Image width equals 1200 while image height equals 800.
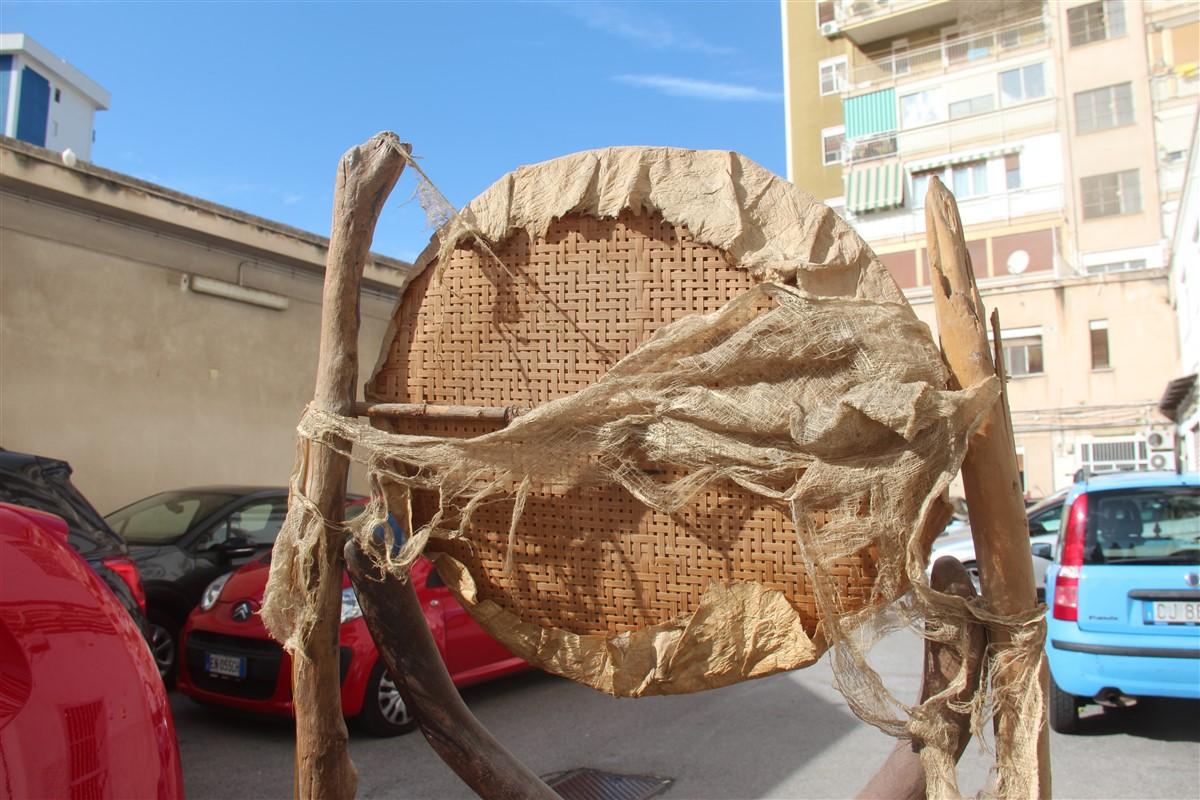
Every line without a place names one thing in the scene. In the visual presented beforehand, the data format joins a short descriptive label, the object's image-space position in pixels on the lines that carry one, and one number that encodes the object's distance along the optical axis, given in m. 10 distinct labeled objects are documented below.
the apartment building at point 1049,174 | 22.58
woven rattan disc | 1.48
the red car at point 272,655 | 5.43
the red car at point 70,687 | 1.26
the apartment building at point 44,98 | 31.67
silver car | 9.02
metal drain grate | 4.54
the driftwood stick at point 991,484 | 1.42
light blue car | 5.04
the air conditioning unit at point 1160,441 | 19.56
